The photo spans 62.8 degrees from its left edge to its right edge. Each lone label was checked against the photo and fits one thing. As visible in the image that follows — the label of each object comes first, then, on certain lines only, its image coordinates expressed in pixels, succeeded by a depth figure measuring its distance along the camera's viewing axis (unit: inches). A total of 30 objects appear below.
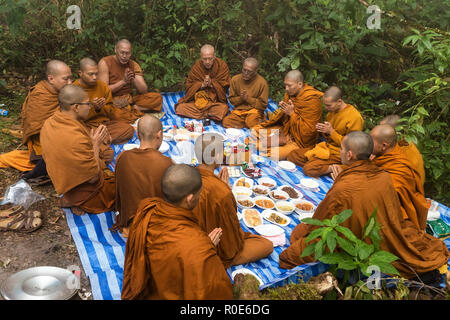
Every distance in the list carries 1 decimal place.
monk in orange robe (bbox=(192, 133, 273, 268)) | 175.3
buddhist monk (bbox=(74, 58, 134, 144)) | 294.7
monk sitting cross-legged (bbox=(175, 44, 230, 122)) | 378.9
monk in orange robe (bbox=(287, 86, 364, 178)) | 289.9
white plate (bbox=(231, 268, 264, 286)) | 189.6
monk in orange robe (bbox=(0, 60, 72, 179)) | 259.9
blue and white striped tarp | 176.7
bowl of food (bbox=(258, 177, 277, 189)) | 270.4
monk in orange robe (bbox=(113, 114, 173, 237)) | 197.9
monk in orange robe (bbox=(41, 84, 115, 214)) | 217.3
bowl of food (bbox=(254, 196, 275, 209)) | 243.6
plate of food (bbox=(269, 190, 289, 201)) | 253.3
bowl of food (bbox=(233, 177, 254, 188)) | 263.4
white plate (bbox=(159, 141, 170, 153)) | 305.9
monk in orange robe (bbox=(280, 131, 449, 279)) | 179.2
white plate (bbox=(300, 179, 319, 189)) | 274.4
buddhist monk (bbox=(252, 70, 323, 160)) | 318.0
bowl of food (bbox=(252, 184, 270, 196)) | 258.8
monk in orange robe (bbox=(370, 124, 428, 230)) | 212.1
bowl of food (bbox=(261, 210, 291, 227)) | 229.5
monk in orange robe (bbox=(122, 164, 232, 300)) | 129.3
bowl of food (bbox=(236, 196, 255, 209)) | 241.2
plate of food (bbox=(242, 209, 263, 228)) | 225.9
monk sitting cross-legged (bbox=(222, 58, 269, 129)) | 365.1
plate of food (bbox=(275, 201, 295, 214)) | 239.8
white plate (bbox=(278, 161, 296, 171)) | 299.1
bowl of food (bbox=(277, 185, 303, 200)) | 257.8
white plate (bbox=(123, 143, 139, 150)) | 304.4
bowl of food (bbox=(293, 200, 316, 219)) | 240.1
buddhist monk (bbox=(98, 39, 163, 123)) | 349.1
